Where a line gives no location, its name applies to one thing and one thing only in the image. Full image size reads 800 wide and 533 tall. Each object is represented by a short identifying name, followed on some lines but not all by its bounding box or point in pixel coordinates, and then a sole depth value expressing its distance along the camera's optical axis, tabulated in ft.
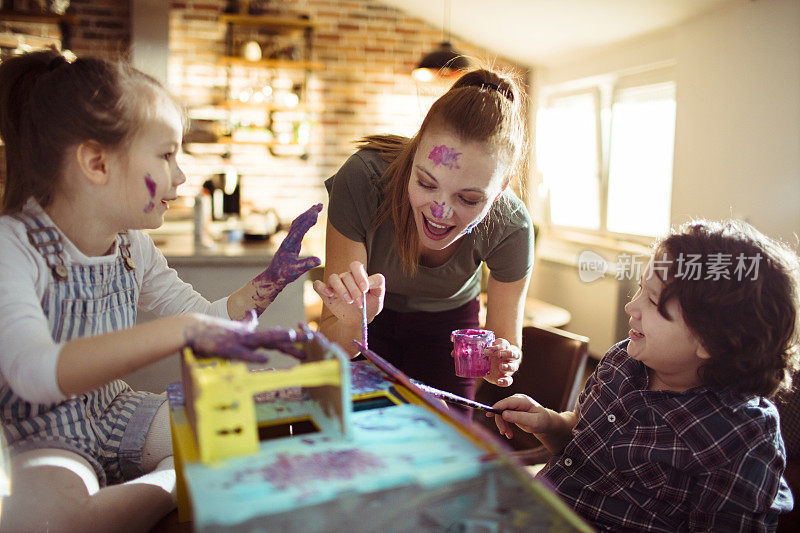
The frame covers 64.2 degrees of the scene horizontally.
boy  3.77
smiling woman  4.68
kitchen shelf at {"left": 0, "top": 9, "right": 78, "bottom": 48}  16.74
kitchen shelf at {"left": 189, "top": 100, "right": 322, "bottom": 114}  18.24
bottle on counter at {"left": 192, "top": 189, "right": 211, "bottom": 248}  11.09
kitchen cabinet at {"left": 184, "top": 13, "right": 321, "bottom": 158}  18.33
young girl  3.13
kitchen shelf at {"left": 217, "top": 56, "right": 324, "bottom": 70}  18.10
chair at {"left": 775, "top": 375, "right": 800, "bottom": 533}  5.70
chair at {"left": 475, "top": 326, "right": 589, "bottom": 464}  6.15
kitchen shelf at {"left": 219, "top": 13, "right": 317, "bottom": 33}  18.07
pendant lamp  14.05
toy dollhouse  2.31
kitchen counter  9.35
